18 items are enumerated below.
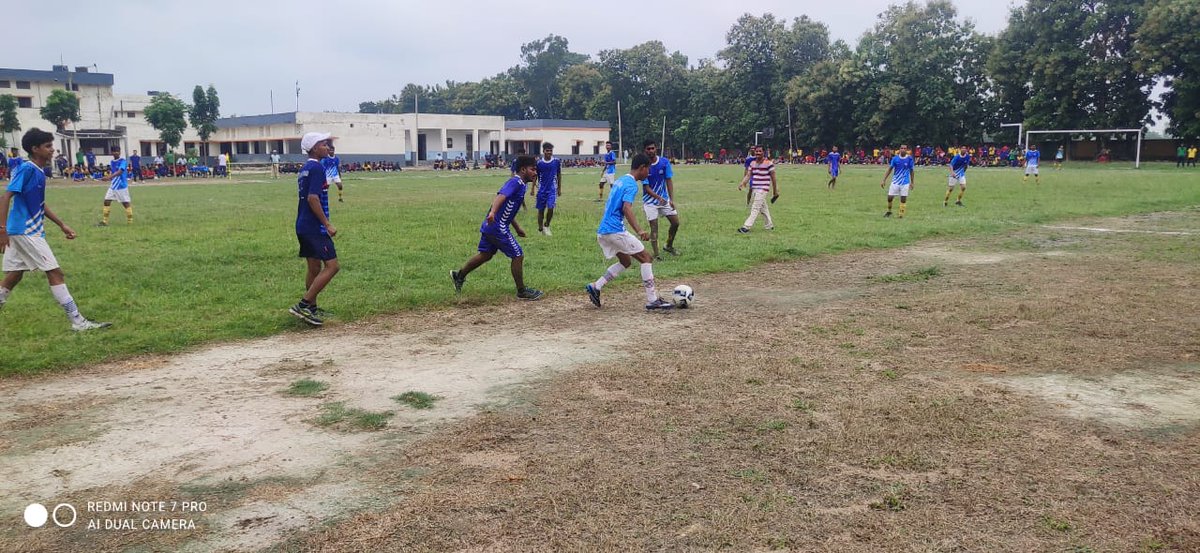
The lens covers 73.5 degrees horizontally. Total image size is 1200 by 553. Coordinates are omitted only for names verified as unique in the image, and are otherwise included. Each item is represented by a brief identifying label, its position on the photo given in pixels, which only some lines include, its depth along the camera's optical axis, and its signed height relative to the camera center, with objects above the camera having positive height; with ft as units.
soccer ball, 29.04 -4.31
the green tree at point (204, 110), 197.57 +16.91
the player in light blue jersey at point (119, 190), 59.21 -0.81
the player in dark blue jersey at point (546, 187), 50.90 -0.61
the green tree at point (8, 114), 184.55 +14.84
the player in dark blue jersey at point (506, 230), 30.30 -1.96
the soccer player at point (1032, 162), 104.68 +1.77
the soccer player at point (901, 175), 59.47 +0.08
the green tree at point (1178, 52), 160.25 +25.02
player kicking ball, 29.17 -2.12
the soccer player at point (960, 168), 69.36 +0.68
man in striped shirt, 51.76 -0.41
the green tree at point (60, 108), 181.98 +16.19
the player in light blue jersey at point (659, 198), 40.98 -1.07
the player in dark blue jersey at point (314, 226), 26.25 -1.57
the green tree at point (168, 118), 193.06 +14.57
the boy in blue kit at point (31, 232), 24.90 -1.63
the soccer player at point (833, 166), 99.95 +1.29
